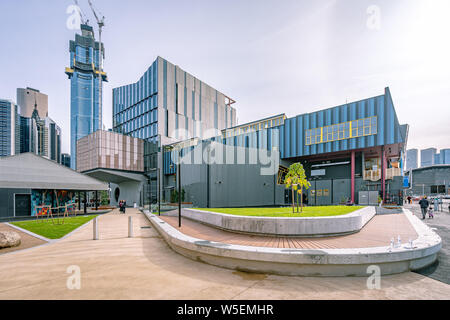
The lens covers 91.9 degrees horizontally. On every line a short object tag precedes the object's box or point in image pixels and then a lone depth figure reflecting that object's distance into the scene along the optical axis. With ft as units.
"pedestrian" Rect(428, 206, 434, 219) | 56.74
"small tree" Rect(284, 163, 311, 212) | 37.57
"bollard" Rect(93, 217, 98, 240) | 33.41
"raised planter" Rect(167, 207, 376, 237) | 25.44
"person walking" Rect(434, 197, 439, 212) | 82.02
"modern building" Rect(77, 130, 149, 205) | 147.84
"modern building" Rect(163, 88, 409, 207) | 71.31
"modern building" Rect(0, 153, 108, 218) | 70.90
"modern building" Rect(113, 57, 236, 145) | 186.50
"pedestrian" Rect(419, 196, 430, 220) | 56.13
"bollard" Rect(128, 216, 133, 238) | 35.82
